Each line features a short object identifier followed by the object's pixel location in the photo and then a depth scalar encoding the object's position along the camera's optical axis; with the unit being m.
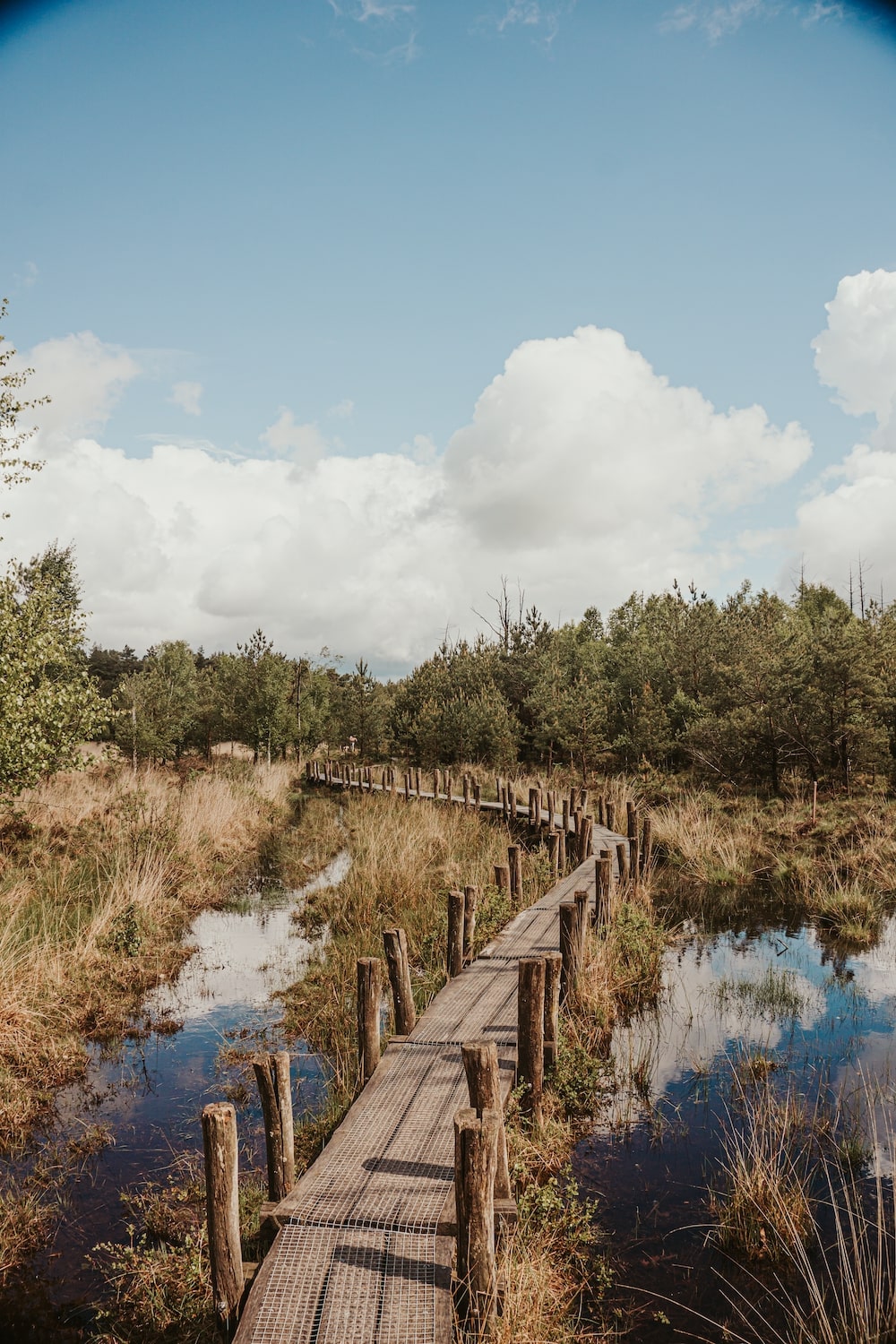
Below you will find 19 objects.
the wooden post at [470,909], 8.50
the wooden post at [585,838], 13.84
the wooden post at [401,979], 6.37
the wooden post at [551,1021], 6.67
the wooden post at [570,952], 7.71
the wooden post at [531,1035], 5.72
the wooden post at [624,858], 12.48
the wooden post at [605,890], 10.14
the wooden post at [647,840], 14.03
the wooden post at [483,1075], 4.24
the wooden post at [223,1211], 3.81
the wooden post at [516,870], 10.88
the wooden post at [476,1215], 3.65
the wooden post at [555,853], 13.07
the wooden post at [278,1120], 4.46
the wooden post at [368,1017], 5.83
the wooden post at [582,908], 7.73
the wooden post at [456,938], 7.96
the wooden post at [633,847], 13.20
